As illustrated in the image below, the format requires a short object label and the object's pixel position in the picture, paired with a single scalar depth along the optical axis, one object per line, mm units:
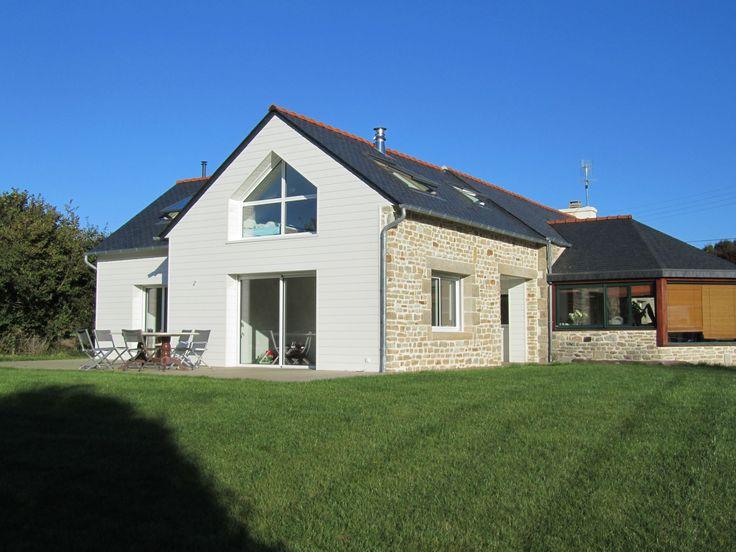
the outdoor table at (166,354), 13988
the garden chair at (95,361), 13938
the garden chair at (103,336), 13906
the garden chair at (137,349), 13711
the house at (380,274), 13430
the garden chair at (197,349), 14423
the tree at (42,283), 19875
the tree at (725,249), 40569
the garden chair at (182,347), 14508
